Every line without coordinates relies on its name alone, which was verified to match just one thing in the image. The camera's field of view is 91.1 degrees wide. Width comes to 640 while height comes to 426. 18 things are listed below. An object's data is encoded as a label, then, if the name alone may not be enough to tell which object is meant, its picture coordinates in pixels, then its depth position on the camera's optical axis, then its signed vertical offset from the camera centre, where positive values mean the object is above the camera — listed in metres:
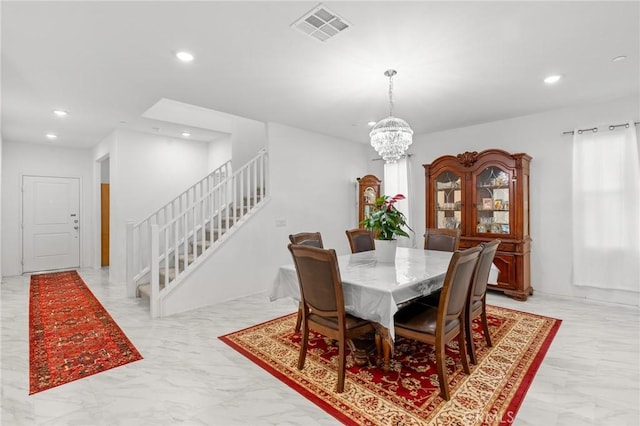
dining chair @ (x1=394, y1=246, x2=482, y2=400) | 1.97 -0.73
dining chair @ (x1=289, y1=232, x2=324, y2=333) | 3.09 -0.26
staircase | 3.58 -0.35
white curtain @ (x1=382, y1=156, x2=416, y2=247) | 5.65 +0.58
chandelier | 3.13 +0.79
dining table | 2.00 -0.49
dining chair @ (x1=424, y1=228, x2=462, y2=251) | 3.65 -0.30
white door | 6.02 -0.11
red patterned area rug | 1.87 -1.17
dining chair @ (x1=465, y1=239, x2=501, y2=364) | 2.38 -0.60
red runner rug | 2.38 -1.15
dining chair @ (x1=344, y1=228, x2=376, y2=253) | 3.74 -0.31
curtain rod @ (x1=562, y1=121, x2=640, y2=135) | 3.73 +1.06
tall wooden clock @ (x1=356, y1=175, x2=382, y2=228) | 5.98 +0.42
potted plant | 2.76 -0.10
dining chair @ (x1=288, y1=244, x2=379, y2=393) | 2.05 -0.60
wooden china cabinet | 4.17 +0.15
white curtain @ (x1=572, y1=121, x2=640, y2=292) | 3.70 +0.05
